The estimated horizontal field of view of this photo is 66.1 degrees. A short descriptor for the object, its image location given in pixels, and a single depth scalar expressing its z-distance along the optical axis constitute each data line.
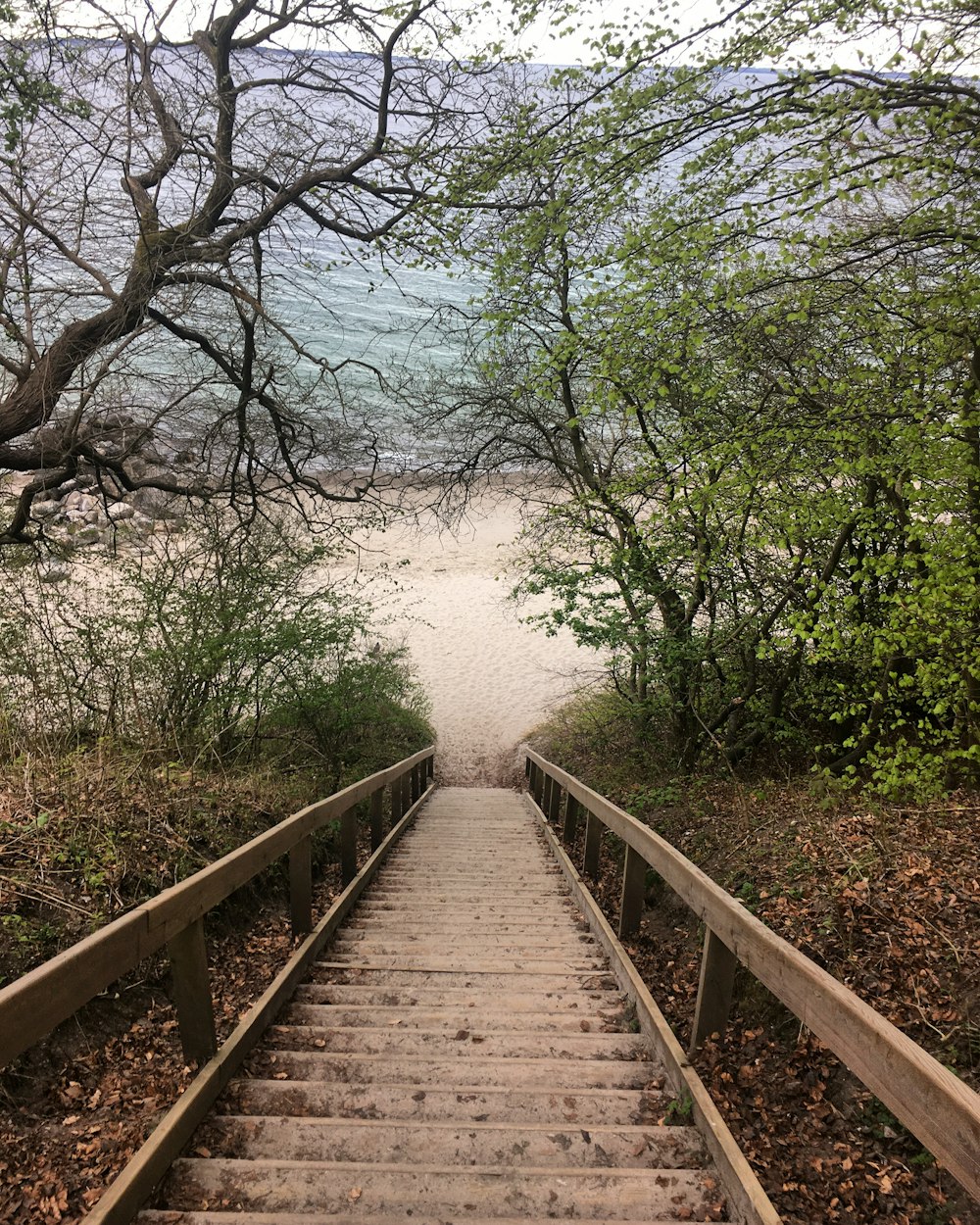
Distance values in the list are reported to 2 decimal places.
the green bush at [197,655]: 6.21
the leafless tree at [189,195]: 5.45
